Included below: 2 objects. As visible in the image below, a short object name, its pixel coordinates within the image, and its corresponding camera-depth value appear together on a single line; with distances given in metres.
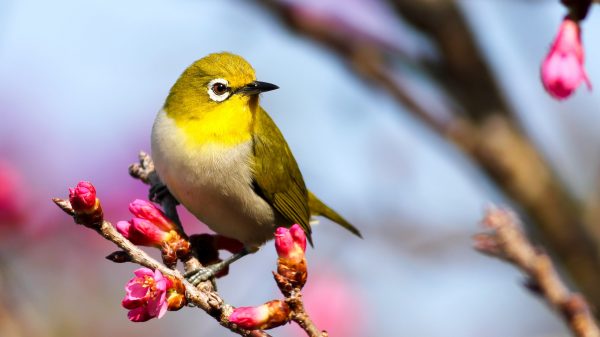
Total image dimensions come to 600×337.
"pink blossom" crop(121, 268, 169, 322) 5.64
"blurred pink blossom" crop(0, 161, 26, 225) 9.96
